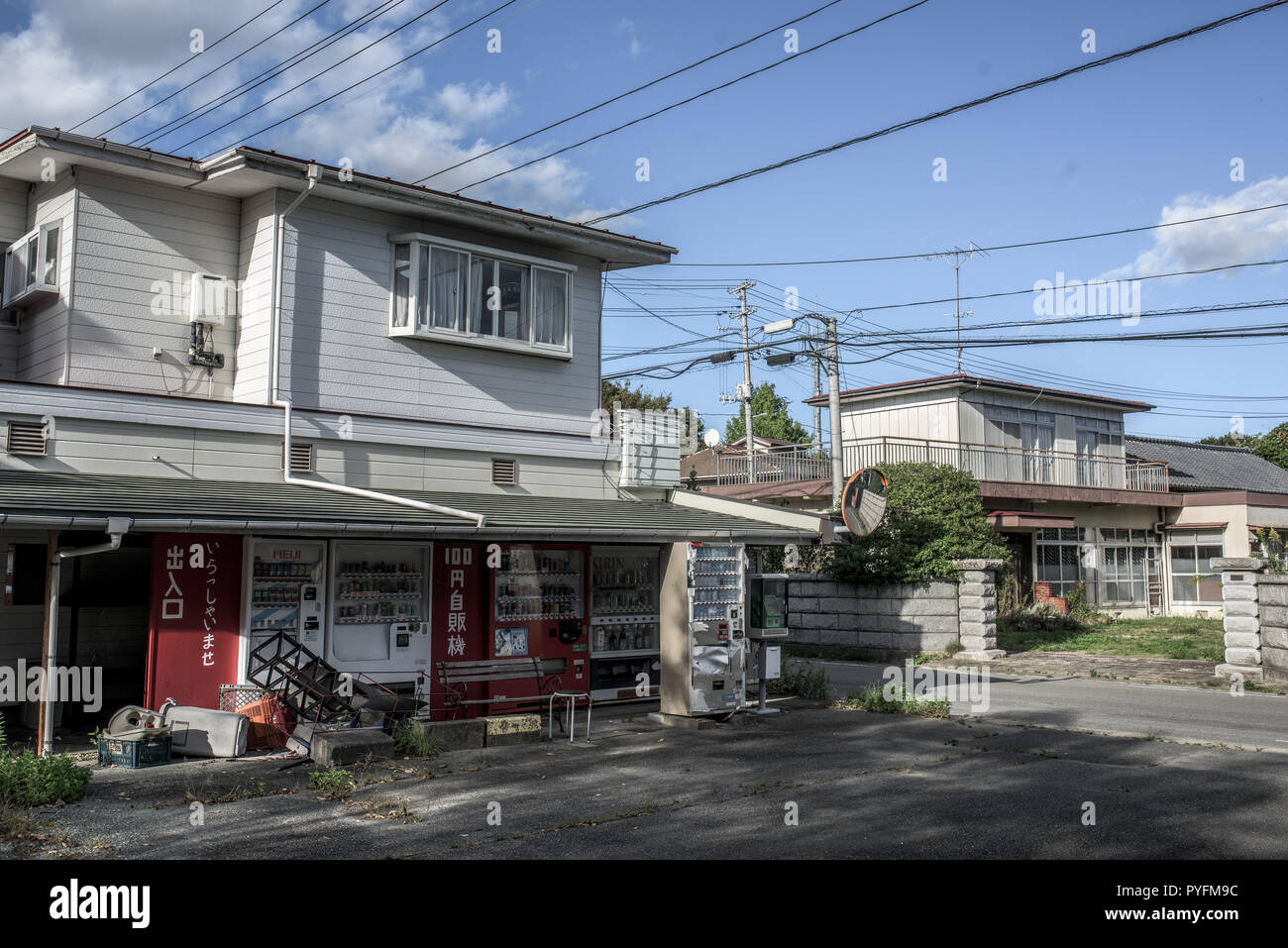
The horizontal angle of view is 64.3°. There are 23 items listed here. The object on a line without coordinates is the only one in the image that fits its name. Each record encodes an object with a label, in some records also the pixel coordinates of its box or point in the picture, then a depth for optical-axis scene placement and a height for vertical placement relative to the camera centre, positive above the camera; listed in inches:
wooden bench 511.8 -60.0
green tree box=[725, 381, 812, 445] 2336.4 +317.5
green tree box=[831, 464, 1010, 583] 877.8 +23.2
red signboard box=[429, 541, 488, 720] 523.5 -25.9
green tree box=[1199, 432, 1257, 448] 2184.5 +288.2
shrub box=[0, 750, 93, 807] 334.6 -75.0
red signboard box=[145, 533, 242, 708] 443.5 -27.0
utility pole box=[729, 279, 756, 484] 1265.6 +257.1
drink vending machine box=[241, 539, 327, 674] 469.1 -16.4
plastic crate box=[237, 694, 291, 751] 452.4 -74.5
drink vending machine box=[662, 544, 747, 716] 520.4 -39.7
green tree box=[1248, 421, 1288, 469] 1973.4 +227.5
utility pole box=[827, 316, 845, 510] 952.9 +147.2
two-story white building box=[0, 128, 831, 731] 457.1 +62.6
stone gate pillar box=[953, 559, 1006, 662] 842.2 -41.2
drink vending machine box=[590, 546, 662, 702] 590.6 -38.0
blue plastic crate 407.2 -78.7
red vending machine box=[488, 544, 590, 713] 545.0 -29.1
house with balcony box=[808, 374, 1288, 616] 1198.9 +86.4
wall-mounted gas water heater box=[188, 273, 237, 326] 552.7 +139.3
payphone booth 570.3 -35.1
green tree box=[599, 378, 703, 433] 1918.1 +301.5
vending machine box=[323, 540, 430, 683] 496.4 -26.5
